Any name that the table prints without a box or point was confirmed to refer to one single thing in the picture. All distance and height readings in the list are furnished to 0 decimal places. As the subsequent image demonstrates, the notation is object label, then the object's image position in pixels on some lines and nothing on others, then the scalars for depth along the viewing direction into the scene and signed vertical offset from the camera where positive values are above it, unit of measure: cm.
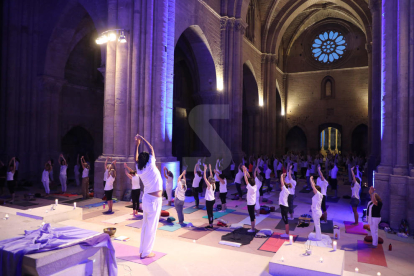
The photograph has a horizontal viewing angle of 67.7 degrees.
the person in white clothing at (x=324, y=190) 984 -155
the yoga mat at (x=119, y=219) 948 -255
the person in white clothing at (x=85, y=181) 1291 -185
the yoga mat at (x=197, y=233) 810 -256
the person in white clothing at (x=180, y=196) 901 -165
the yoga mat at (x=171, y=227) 876 -255
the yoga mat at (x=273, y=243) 716 -251
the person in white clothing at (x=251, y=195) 845 -150
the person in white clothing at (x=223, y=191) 1082 -188
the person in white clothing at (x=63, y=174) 1427 -169
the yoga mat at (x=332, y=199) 1363 -261
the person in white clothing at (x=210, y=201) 897 -178
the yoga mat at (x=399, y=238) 814 -256
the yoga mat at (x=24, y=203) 1177 -259
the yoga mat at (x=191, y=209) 1110 -261
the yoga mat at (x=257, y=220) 982 -261
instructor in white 561 -99
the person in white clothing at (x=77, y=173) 1612 -187
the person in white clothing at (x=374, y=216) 748 -179
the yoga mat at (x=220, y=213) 1060 -262
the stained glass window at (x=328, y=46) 3444 +1080
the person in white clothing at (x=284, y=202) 823 -164
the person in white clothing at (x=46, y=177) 1364 -176
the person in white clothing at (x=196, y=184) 1174 -170
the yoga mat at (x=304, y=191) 1603 -263
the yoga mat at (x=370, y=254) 658 -254
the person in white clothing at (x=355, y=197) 946 -170
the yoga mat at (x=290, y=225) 915 -258
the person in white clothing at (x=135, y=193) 1032 -183
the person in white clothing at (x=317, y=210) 759 -168
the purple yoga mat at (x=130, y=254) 577 -230
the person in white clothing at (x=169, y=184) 1168 -177
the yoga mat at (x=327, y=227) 897 -259
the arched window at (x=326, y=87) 3468 +618
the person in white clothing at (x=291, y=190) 988 -156
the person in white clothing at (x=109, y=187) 1035 -166
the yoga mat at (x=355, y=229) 875 -256
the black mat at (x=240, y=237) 777 -252
